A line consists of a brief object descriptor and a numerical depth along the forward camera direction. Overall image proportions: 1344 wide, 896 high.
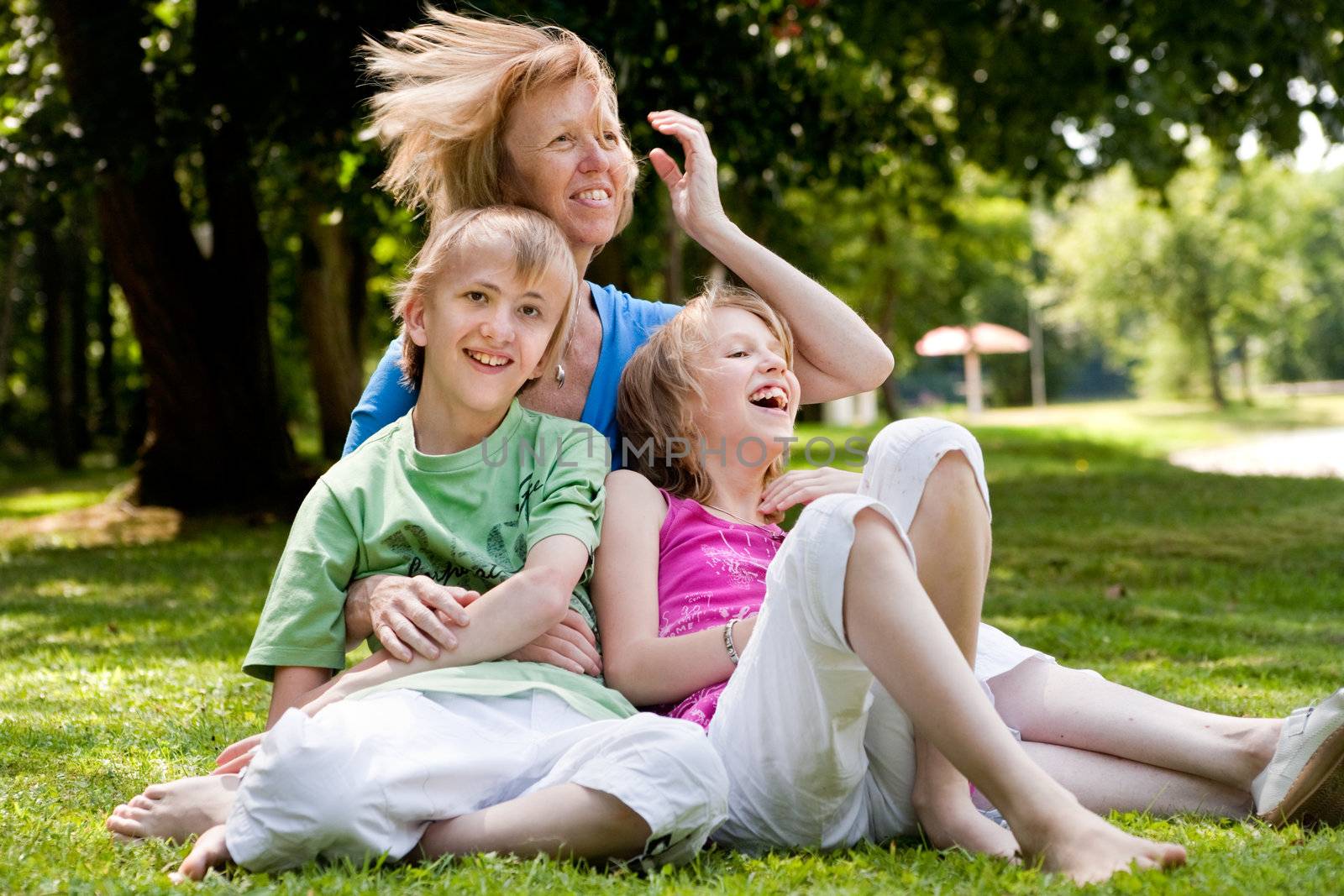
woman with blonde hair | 3.39
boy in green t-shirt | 2.40
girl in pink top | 2.36
